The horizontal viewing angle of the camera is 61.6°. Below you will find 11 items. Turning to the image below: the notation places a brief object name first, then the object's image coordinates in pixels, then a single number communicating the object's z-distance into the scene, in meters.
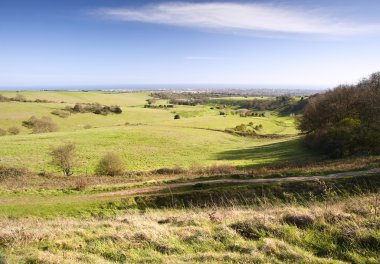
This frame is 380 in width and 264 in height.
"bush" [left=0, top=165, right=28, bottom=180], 35.16
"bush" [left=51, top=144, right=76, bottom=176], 43.12
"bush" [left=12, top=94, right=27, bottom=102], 145.74
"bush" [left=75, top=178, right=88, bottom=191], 26.61
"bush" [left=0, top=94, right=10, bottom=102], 137.12
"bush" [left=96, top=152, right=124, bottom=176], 40.72
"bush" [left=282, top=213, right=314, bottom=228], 9.60
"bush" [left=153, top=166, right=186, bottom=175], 39.04
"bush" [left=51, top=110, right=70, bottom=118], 119.56
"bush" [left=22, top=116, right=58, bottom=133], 98.75
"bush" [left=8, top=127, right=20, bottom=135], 92.38
